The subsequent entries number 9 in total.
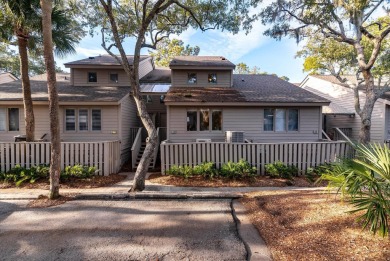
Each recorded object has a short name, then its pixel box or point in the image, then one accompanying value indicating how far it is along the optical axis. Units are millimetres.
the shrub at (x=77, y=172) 7731
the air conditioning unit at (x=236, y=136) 10305
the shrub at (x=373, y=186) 3113
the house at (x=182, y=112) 10781
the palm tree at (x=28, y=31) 8219
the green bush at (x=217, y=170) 8102
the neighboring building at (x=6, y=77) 19858
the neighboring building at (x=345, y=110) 13627
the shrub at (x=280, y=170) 8367
